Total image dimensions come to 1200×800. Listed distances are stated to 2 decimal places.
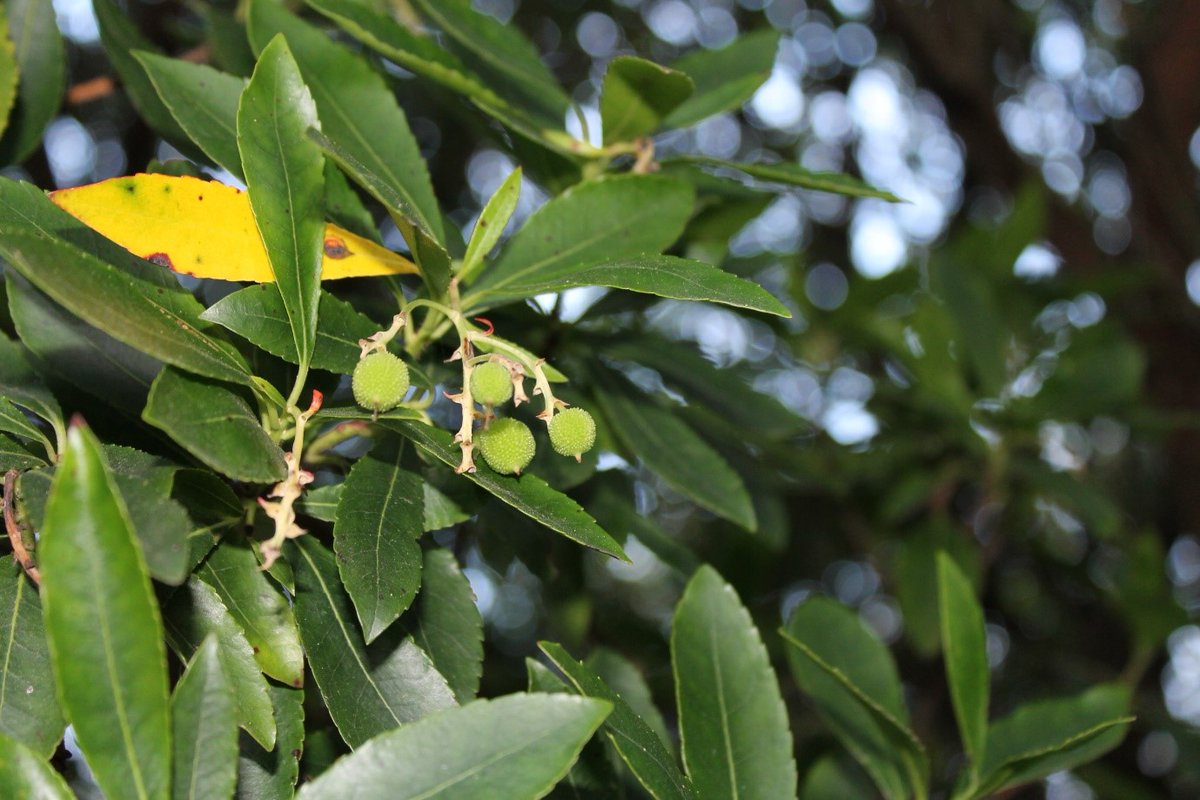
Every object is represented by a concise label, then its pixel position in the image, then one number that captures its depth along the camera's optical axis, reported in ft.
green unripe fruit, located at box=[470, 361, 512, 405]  1.69
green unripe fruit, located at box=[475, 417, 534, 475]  1.68
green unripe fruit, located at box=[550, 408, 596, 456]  1.72
